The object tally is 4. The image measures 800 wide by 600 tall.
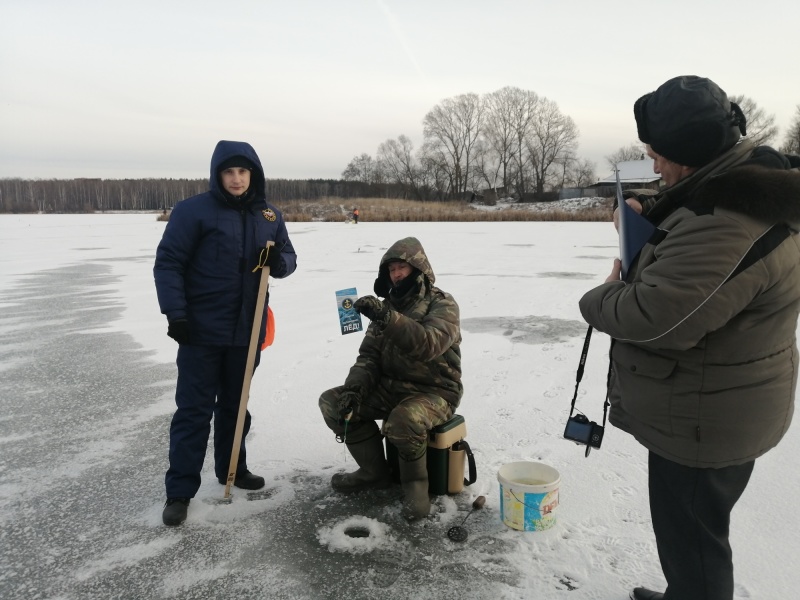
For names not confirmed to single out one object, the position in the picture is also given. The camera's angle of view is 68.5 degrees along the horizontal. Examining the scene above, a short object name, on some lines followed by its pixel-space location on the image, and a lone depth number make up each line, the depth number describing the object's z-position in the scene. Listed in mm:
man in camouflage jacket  3154
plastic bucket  2951
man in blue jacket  3230
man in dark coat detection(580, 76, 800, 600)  1708
